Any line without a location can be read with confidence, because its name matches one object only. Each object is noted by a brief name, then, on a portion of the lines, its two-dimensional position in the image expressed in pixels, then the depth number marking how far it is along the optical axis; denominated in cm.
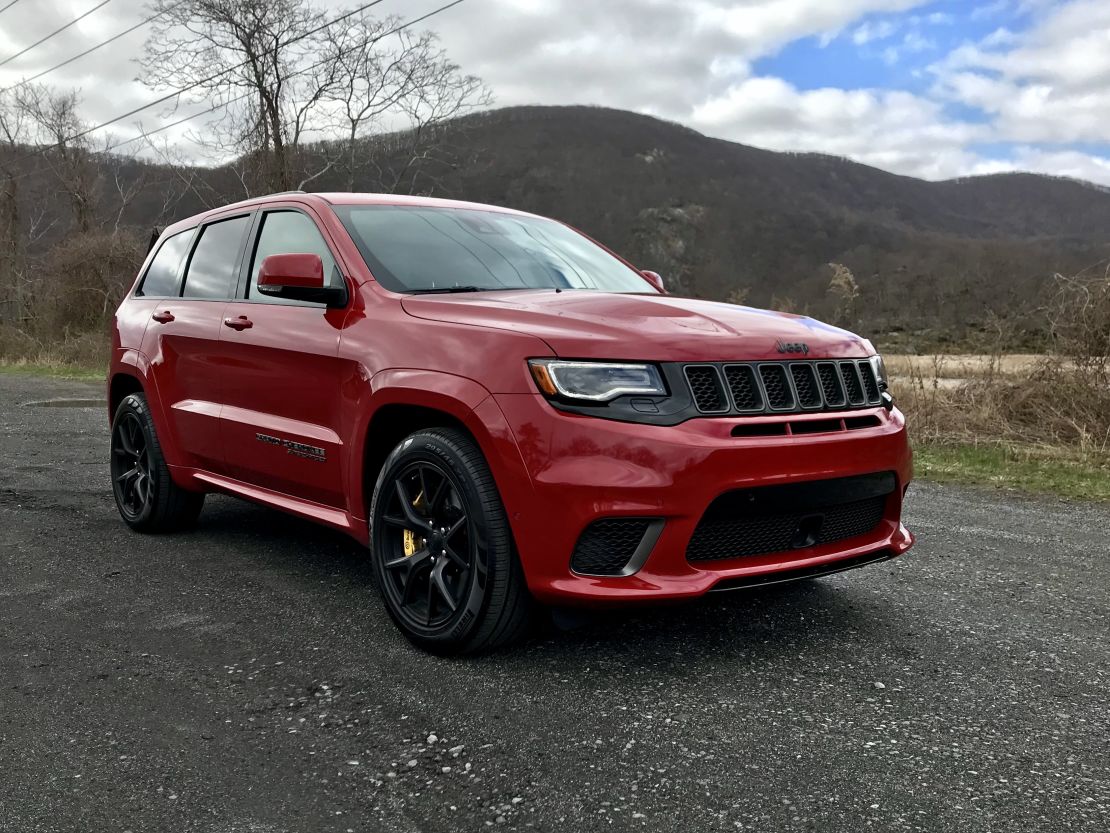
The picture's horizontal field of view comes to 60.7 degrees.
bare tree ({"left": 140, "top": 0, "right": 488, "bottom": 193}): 2212
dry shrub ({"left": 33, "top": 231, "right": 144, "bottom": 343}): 2527
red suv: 290
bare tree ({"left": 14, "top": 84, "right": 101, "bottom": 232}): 3244
